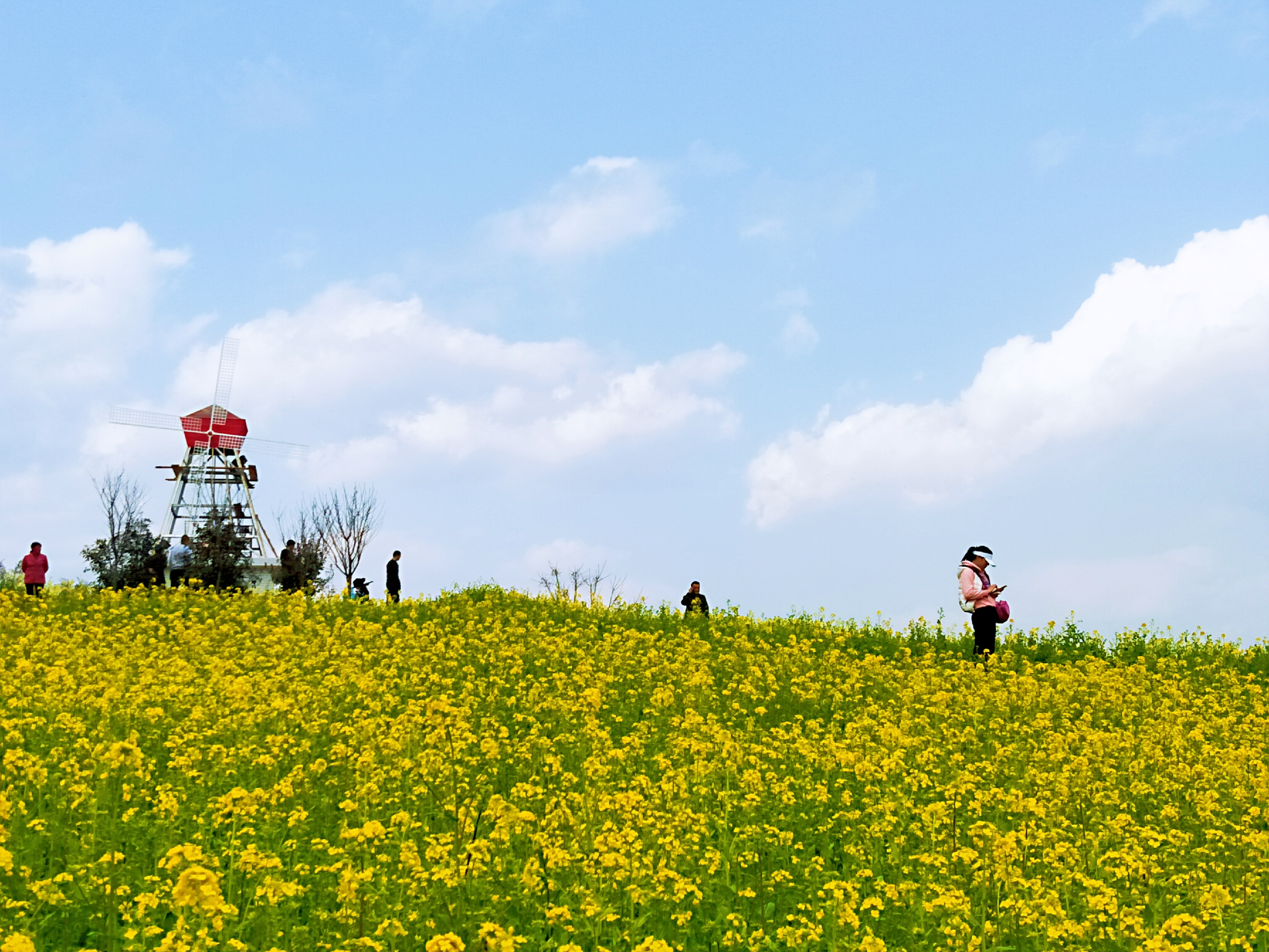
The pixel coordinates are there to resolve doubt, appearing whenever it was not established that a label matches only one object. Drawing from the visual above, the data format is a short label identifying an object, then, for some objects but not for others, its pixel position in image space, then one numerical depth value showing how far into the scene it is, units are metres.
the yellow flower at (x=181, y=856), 5.64
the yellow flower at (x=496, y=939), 5.27
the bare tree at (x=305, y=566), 50.75
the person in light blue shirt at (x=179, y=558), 37.75
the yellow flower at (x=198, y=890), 5.22
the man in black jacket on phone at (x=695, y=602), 27.69
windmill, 67.69
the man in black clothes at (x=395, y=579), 29.30
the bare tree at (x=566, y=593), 26.66
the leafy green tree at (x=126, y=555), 47.81
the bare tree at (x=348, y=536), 60.00
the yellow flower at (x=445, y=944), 4.81
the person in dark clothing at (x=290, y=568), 41.62
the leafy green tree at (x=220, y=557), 43.06
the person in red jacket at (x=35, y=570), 28.95
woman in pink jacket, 22.03
